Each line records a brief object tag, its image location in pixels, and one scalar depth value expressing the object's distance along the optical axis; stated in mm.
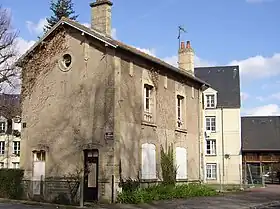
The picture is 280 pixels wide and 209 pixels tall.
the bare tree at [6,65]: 33031
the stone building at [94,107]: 21797
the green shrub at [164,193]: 21000
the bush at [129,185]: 21547
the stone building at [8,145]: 56156
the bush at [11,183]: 23781
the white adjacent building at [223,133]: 51125
